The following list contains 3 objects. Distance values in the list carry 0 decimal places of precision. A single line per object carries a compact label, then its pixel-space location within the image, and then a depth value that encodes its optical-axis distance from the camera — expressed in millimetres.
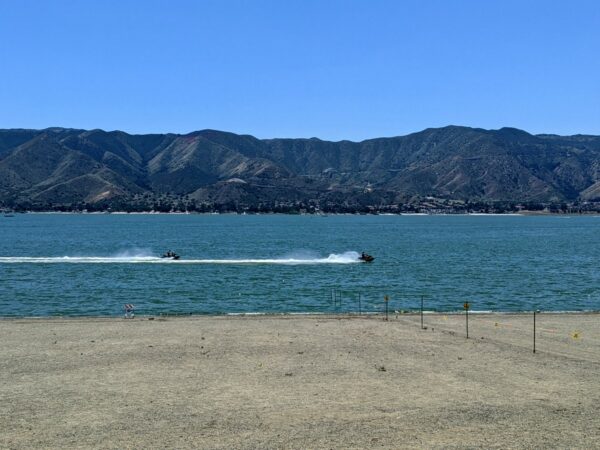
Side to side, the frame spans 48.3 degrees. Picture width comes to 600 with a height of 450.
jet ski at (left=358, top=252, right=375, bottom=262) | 98500
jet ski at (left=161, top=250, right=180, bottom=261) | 97069
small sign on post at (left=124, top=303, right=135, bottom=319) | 43828
